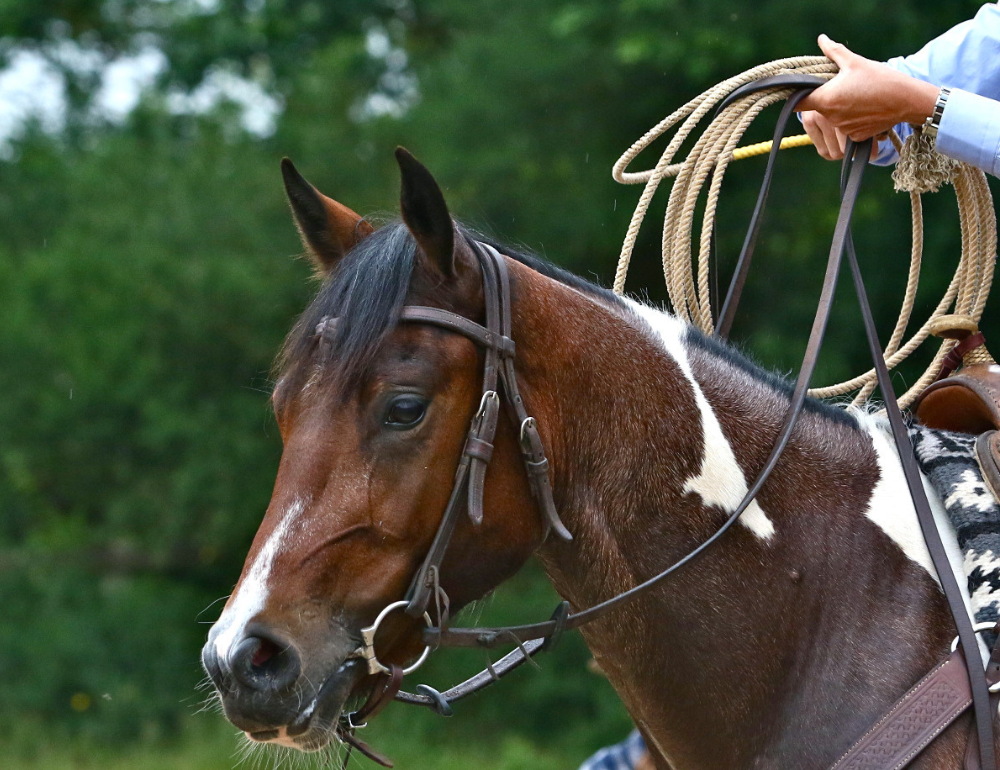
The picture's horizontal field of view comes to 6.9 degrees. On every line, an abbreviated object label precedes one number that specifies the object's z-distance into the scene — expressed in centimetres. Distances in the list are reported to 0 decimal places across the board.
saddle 887
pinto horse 871
